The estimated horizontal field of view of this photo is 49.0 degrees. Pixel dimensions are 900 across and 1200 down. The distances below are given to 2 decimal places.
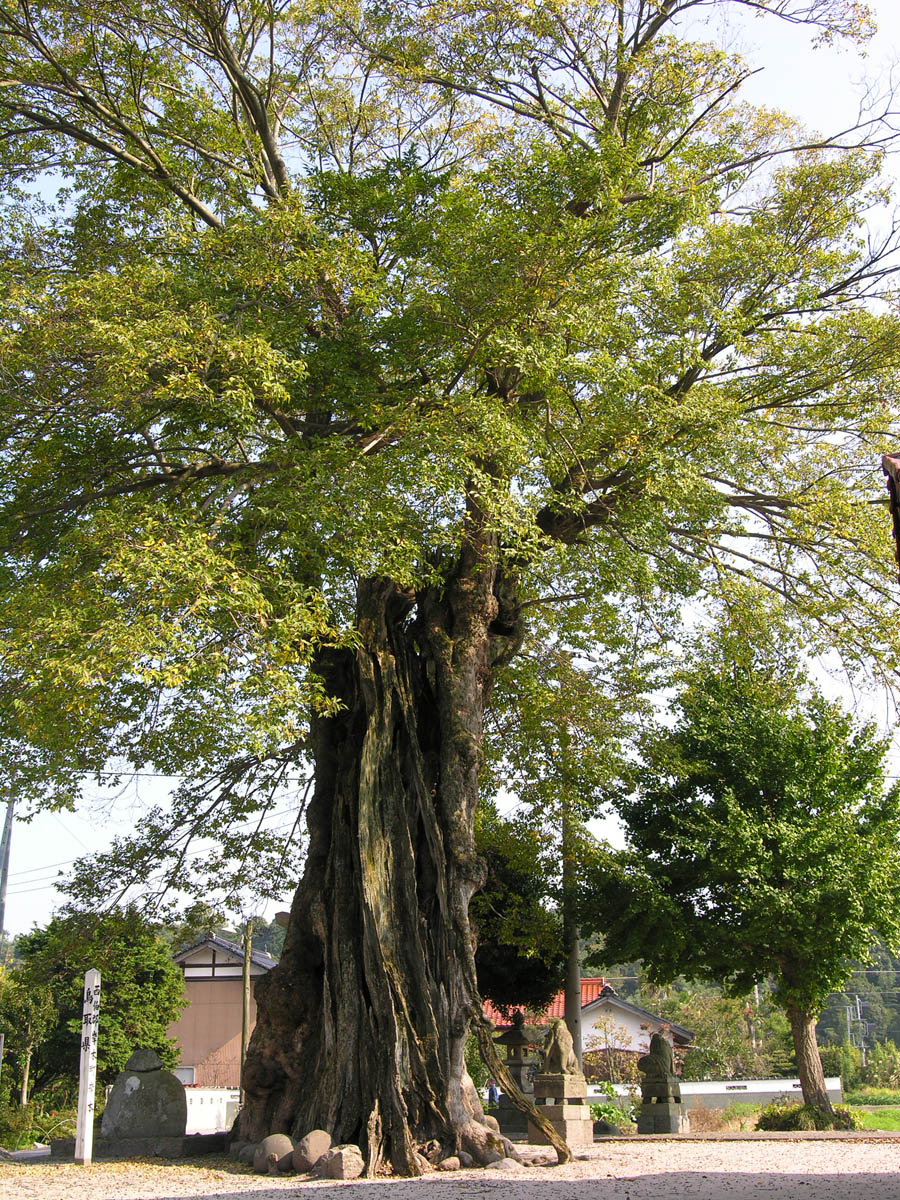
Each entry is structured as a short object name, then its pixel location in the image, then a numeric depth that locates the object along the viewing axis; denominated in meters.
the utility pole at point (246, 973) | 22.40
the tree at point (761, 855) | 16.44
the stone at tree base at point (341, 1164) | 8.11
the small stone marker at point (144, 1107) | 10.84
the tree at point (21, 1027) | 20.23
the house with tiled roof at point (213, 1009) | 33.00
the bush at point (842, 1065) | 38.12
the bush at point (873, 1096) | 34.06
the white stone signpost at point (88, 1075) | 9.39
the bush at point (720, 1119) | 19.55
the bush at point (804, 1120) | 15.34
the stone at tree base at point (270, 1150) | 8.82
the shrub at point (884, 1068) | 38.34
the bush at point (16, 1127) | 16.02
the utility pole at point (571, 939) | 15.87
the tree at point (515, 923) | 15.86
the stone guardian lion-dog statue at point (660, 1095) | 15.11
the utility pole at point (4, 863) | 25.45
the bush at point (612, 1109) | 19.41
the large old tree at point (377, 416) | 8.55
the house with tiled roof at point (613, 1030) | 28.27
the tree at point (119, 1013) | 20.89
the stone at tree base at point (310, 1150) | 8.48
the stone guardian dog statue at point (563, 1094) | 11.19
